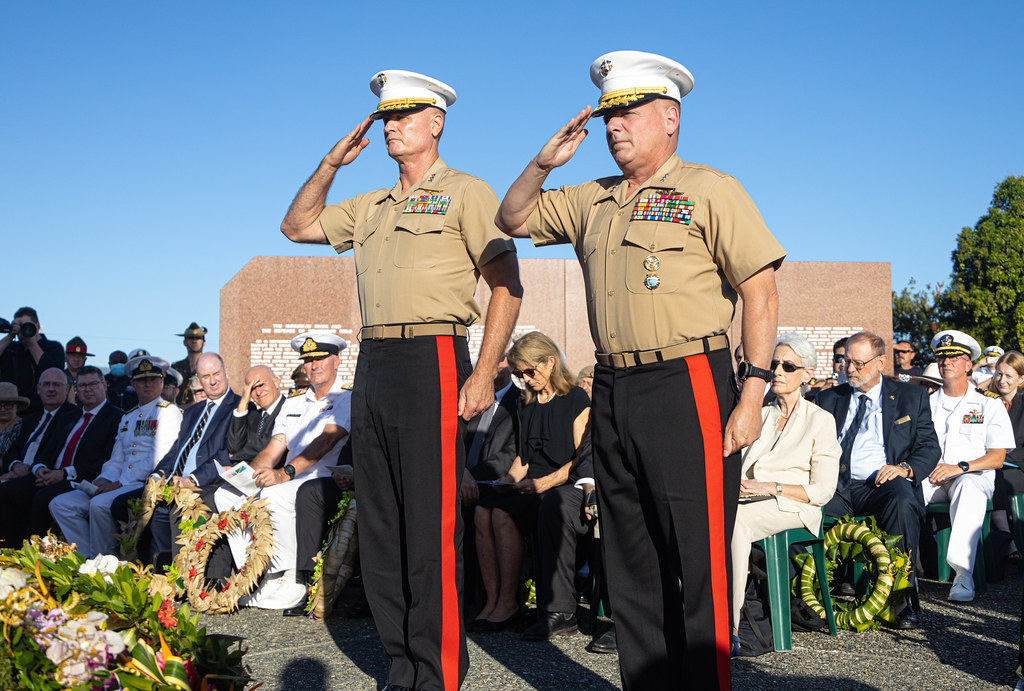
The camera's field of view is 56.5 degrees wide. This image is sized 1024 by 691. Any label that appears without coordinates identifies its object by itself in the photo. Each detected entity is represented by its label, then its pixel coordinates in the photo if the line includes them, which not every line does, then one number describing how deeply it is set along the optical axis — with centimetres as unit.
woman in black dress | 486
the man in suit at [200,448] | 641
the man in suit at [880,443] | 546
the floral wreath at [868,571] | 472
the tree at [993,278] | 2933
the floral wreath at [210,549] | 543
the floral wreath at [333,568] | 525
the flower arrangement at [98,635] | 184
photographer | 1022
